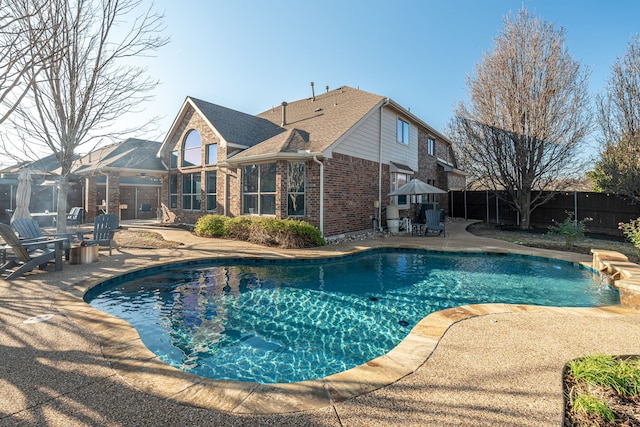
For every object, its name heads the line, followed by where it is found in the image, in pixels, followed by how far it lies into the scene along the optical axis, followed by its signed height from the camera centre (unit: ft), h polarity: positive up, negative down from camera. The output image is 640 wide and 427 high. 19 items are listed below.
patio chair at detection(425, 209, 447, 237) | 44.11 -1.23
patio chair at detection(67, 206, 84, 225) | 50.29 -0.65
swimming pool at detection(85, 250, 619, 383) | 12.99 -5.77
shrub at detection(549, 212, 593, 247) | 33.47 -2.23
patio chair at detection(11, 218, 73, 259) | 24.22 -1.52
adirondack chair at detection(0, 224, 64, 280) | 19.45 -3.09
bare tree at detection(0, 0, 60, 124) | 12.04 +6.25
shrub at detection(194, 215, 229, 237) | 41.11 -1.85
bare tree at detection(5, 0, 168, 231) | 30.63 +14.13
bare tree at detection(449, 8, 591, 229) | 46.80 +16.39
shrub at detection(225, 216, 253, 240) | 38.72 -1.94
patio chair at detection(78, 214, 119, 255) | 29.17 -1.38
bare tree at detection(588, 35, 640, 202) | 38.60 +11.79
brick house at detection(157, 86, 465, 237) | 37.96 +7.56
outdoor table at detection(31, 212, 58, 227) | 50.60 -0.69
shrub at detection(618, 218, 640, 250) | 24.18 -2.06
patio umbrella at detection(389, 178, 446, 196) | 43.26 +3.30
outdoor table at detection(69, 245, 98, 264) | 24.93 -3.40
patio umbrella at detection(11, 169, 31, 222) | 35.17 +2.20
